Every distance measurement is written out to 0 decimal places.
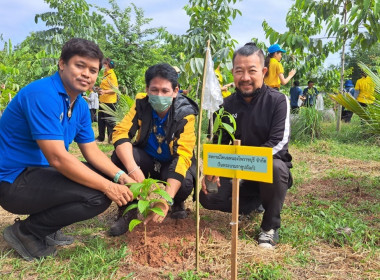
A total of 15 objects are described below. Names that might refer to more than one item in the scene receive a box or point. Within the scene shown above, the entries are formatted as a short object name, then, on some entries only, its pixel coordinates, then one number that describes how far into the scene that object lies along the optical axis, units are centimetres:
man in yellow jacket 248
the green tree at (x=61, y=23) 749
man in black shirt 233
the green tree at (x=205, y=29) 540
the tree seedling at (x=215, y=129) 185
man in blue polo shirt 193
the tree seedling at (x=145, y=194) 190
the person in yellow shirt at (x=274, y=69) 568
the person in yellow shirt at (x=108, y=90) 622
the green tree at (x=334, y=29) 374
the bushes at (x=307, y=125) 687
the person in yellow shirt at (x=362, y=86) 755
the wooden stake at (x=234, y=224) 167
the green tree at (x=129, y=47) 1709
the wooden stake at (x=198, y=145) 178
